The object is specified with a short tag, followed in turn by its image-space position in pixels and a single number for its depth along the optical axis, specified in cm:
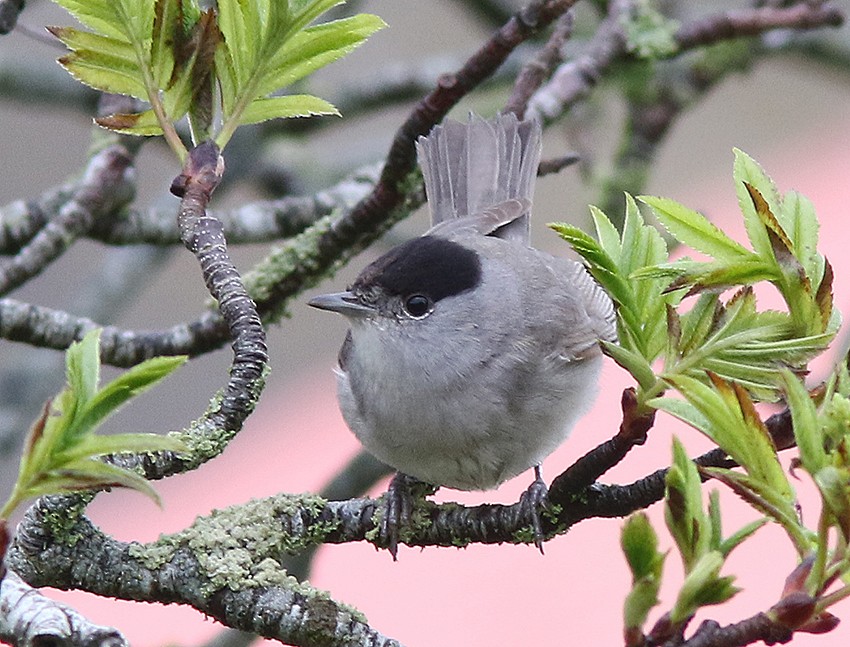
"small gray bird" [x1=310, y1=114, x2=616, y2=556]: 273
